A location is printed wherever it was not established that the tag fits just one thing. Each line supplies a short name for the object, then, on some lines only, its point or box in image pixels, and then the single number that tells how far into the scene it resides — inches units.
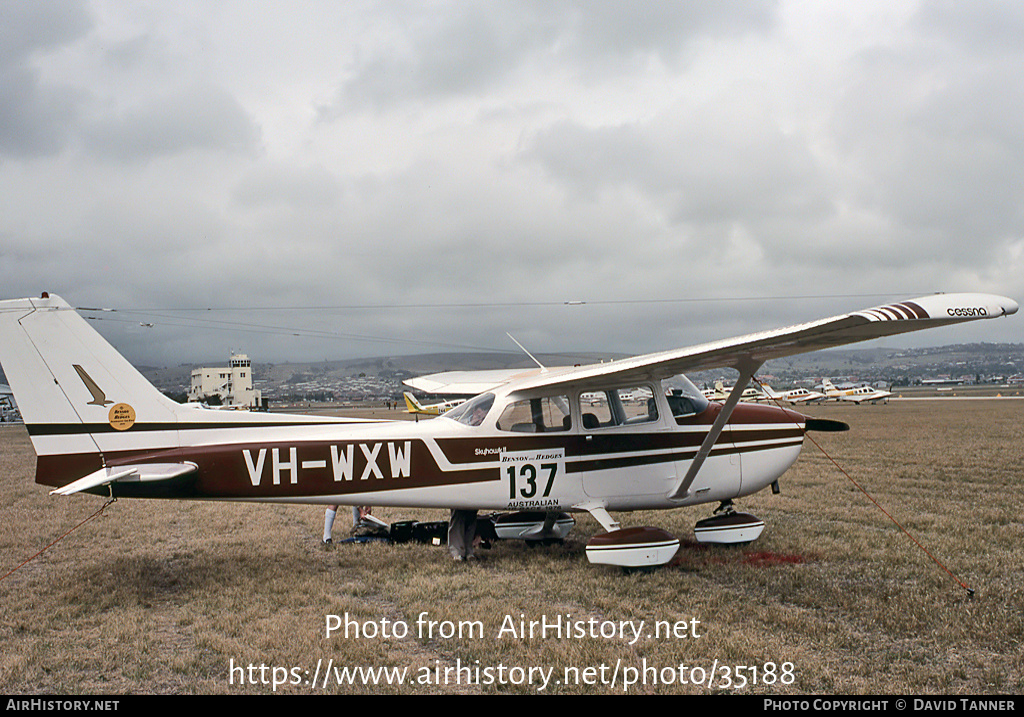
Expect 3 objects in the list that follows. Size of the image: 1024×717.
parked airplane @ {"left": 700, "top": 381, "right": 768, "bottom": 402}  1629.7
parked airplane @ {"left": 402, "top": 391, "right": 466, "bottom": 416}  1273.4
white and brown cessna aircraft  251.4
